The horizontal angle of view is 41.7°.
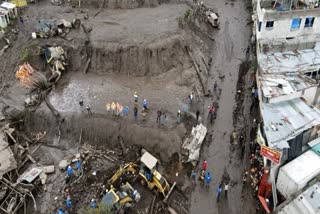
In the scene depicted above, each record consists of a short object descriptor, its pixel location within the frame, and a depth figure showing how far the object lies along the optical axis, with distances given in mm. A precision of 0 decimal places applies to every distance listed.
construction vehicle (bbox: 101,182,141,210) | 29125
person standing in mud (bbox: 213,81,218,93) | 40225
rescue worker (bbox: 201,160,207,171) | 33531
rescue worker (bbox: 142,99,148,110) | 35469
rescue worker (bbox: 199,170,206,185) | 32881
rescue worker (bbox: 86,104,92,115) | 35300
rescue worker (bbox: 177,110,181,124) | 35341
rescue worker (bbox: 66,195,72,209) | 29830
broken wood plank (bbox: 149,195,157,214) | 30772
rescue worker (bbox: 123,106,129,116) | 35281
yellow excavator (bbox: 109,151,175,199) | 31391
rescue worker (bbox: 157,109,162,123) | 35053
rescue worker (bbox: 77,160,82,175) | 32241
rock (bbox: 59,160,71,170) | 32656
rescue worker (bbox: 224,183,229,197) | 31972
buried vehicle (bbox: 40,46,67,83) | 39038
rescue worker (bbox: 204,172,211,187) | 32500
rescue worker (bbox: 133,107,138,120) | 35072
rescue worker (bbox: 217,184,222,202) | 31623
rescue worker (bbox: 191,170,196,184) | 33025
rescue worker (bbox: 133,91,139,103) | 35981
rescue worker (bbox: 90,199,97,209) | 29353
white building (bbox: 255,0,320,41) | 38144
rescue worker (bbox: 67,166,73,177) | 31750
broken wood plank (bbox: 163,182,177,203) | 31394
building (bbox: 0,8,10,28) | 42969
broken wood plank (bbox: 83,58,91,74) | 40188
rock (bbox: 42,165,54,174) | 32406
